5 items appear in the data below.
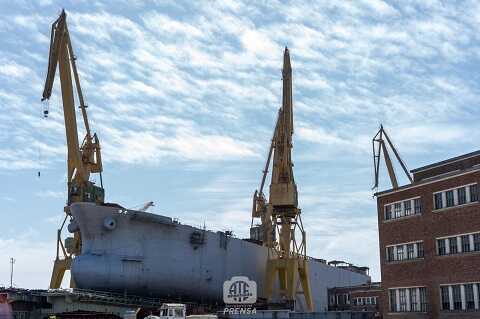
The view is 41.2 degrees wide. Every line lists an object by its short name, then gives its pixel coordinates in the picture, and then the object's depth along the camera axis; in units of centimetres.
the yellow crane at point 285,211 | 11044
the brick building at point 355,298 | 11153
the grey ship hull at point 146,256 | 9494
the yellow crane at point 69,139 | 10219
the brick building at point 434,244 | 5285
